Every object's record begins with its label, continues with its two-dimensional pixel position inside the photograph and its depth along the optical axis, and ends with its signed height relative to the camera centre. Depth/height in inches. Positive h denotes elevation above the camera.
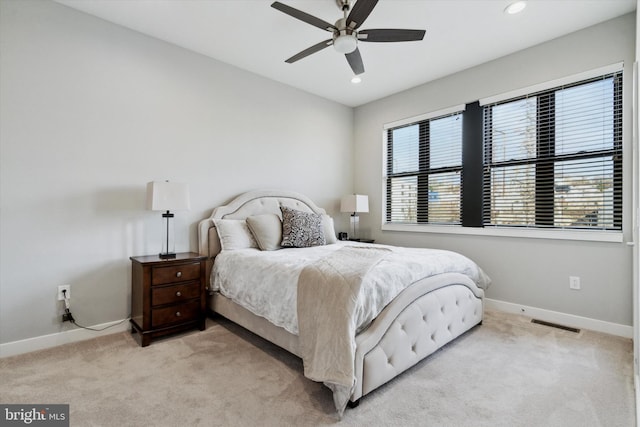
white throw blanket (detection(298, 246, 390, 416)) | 63.2 -23.3
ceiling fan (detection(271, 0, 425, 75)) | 82.7 +53.1
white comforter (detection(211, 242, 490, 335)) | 72.9 -17.4
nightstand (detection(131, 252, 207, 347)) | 98.4 -27.1
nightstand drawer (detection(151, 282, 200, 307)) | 100.1 -26.5
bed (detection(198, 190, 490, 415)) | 66.3 -21.9
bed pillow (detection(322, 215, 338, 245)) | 145.1 -7.5
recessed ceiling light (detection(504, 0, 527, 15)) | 97.5 +67.2
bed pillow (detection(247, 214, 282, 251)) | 125.6 -6.6
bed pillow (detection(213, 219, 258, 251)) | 122.2 -8.1
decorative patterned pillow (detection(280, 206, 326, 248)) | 129.8 -6.1
